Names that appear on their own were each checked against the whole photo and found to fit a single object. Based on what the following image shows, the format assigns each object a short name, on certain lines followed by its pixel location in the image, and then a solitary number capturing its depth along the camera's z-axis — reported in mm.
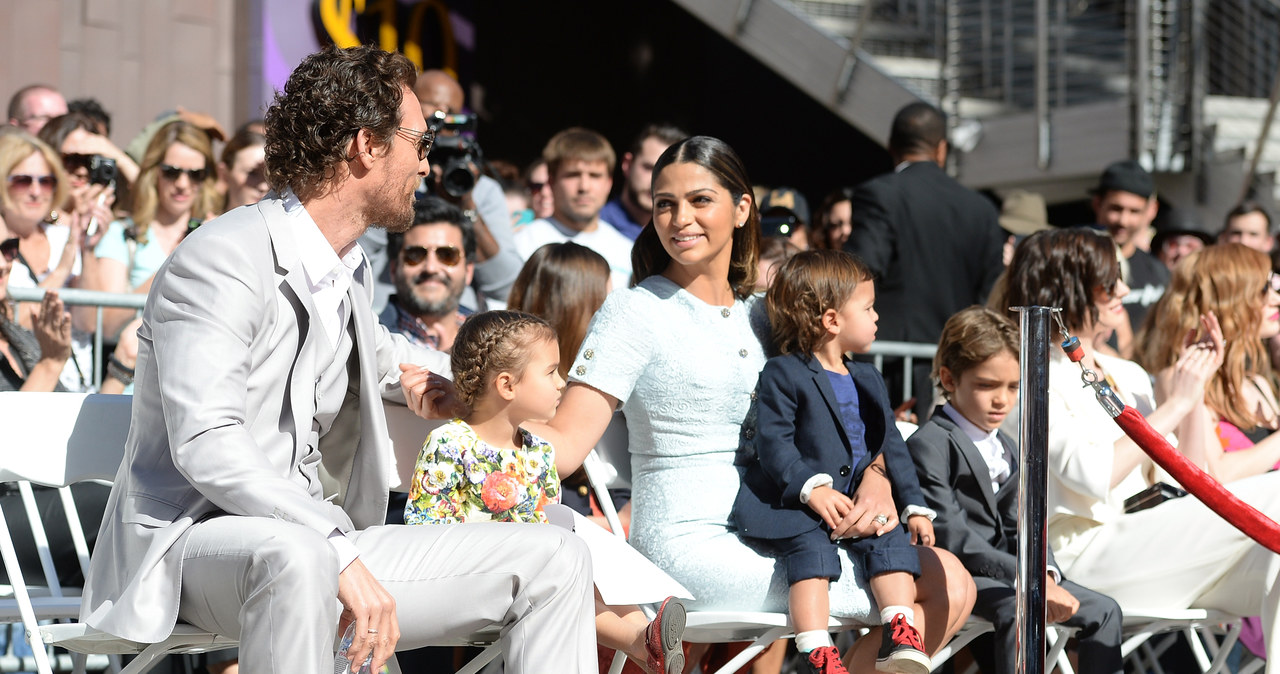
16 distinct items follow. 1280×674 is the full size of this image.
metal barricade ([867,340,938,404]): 10508
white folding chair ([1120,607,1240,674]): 7586
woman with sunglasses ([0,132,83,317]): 9859
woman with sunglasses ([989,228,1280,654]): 7895
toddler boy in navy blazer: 6730
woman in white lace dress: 6965
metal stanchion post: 6137
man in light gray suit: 4879
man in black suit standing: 11328
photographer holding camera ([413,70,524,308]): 10750
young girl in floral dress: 6316
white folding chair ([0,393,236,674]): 6012
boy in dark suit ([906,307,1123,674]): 7367
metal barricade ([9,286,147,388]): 8570
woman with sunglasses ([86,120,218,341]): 10797
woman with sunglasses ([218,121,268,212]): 11547
